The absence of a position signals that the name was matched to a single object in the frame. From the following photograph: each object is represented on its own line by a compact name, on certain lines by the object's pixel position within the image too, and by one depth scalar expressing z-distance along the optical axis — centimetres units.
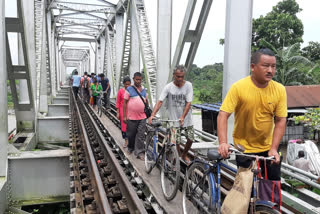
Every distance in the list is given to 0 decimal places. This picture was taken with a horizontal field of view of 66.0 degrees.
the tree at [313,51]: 2000
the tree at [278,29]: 1747
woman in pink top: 563
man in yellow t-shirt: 198
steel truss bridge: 375
